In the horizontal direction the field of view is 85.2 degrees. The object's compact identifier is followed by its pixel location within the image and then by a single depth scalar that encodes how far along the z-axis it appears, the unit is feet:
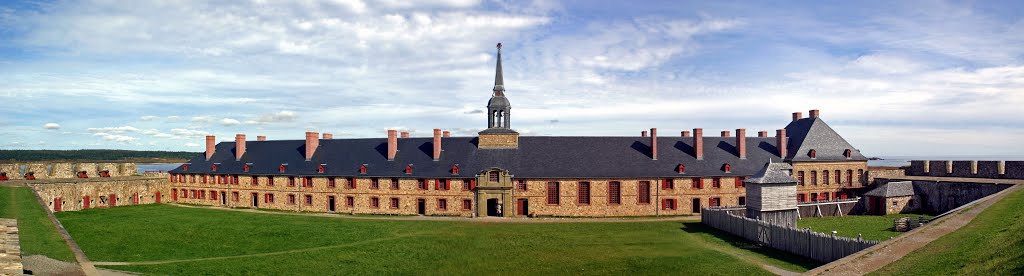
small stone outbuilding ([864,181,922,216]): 145.89
